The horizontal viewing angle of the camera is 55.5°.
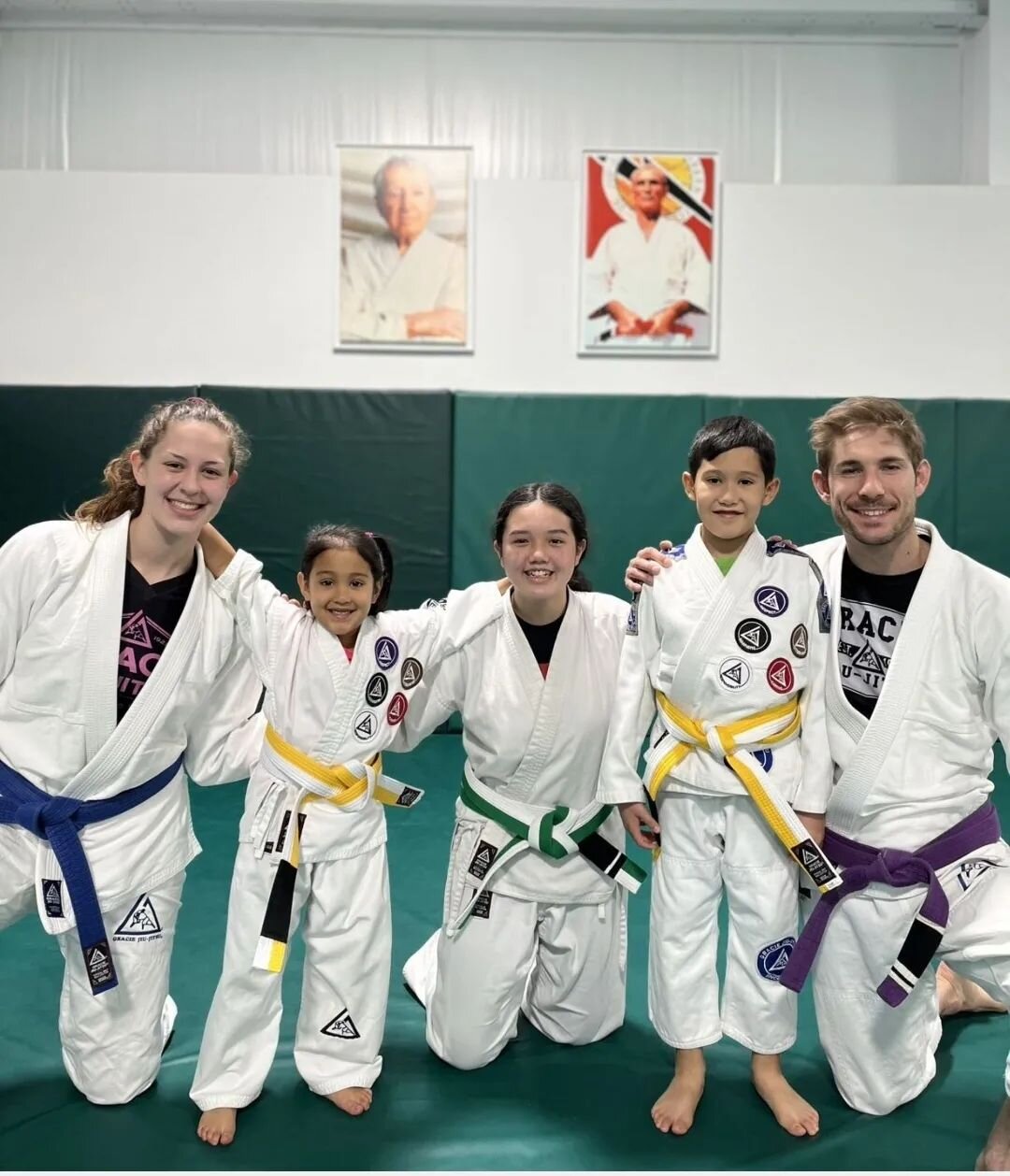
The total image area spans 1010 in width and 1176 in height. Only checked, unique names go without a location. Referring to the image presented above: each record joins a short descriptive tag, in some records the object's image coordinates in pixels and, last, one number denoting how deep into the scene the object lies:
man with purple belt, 2.06
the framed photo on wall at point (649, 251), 5.89
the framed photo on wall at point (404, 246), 5.88
